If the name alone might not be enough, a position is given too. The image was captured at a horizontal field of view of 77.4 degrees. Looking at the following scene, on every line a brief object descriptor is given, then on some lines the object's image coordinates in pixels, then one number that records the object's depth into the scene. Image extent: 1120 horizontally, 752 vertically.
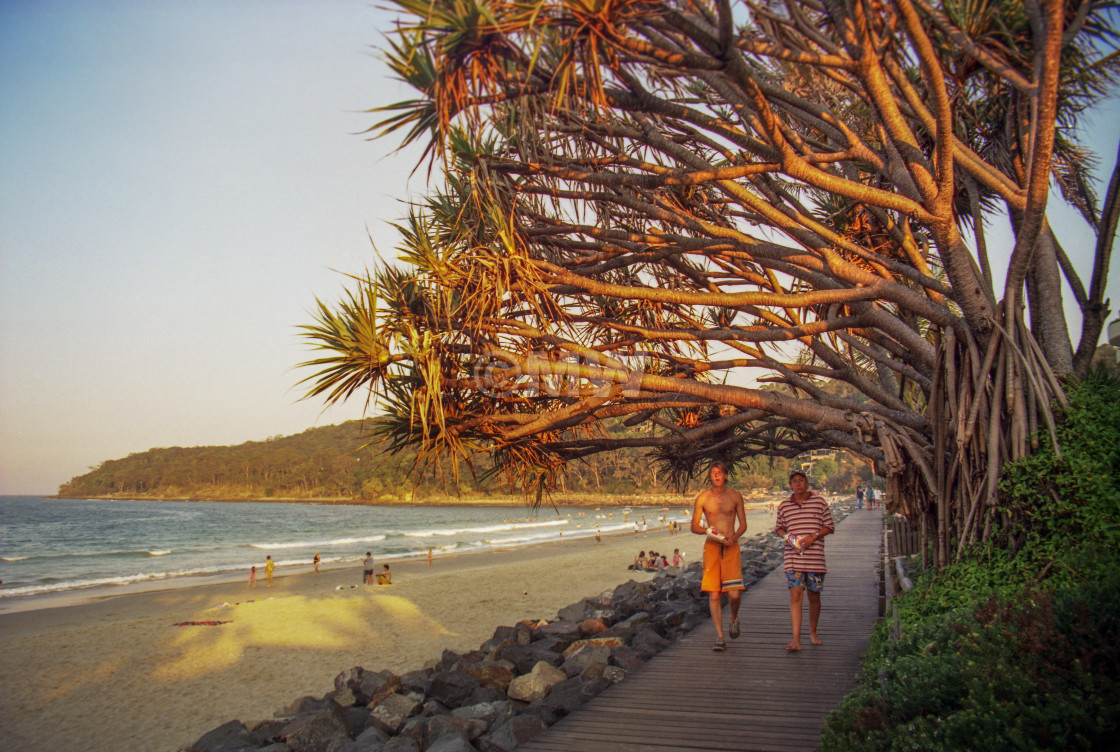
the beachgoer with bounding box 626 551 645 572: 23.62
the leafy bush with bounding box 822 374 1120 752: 2.44
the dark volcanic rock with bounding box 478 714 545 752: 4.56
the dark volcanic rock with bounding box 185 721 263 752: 6.88
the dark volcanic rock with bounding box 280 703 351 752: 6.14
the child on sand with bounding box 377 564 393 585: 23.16
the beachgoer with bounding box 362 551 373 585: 23.39
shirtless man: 6.11
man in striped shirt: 5.96
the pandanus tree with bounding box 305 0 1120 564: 4.07
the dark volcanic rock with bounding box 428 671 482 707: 6.75
